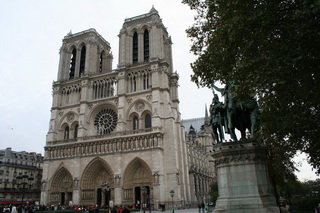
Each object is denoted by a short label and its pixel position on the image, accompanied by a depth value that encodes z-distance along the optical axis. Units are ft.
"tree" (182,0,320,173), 27.78
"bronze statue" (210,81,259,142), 34.76
